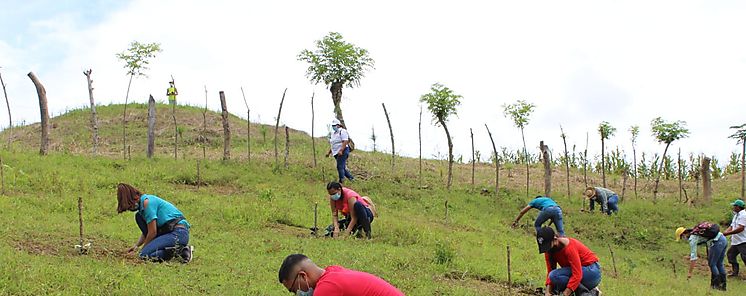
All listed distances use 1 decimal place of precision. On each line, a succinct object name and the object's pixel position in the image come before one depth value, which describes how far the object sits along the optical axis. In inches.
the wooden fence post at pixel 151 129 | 741.3
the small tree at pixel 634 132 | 961.5
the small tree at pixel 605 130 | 943.2
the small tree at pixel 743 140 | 837.2
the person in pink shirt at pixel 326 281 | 172.2
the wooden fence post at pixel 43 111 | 713.0
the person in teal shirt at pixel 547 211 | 510.0
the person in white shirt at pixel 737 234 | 502.6
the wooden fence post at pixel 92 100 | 734.5
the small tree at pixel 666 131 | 906.1
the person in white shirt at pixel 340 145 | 686.3
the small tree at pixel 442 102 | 848.3
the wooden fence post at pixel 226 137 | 751.6
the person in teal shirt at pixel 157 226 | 348.8
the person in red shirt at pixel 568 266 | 310.7
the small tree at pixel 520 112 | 954.7
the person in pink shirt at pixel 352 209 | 453.1
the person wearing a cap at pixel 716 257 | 479.2
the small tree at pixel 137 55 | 853.2
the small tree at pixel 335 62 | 867.4
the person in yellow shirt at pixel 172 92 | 967.8
